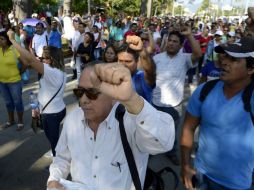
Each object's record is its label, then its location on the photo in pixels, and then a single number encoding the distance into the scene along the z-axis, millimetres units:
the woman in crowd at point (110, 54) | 2732
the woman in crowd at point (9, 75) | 3481
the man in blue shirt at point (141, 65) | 2301
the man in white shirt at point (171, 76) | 2909
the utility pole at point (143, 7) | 21724
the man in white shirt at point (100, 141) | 1038
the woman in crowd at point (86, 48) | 5581
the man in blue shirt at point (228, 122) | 1570
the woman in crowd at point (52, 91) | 2506
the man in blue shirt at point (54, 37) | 6672
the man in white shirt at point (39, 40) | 6059
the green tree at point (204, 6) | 68559
